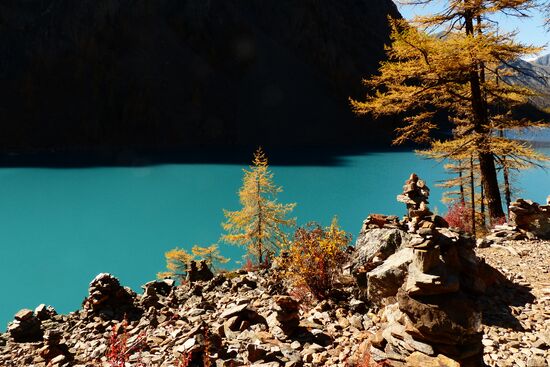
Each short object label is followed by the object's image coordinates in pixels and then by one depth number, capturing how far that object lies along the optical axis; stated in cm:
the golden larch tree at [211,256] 1973
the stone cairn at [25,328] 944
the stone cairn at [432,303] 453
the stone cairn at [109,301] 961
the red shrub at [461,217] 1701
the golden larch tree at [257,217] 1884
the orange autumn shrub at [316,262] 735
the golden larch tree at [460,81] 1082
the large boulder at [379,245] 732
